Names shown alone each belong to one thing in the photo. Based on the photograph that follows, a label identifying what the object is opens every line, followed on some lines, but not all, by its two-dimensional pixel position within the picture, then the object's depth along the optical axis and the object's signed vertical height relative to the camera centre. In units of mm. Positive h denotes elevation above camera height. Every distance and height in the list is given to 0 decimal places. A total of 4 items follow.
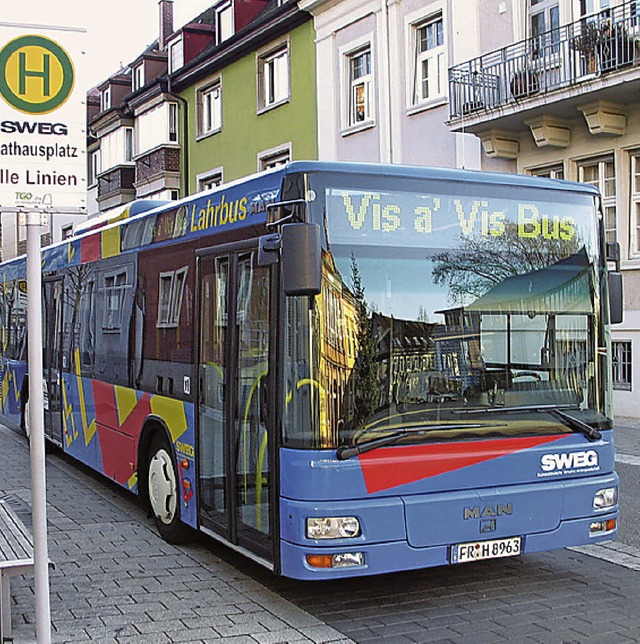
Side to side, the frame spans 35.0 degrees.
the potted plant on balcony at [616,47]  16562 +4583
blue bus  5844 -250
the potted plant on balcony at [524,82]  18516 +4497
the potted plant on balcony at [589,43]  17109 +4791
